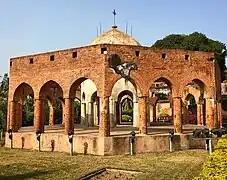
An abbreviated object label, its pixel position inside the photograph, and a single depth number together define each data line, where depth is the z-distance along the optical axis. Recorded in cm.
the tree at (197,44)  3850
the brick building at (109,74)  1382
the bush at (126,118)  3258
